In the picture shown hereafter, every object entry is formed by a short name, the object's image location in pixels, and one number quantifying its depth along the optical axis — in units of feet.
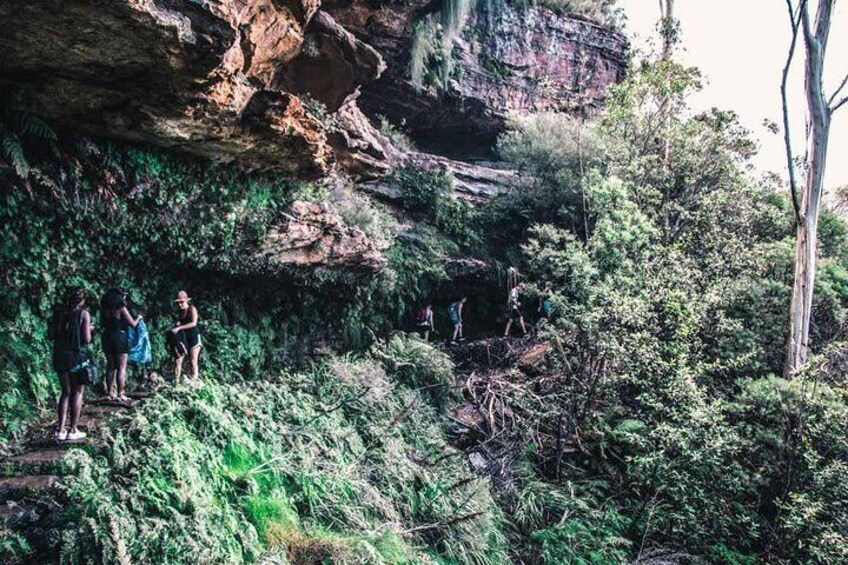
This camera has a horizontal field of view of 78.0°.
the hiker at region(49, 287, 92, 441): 17.78
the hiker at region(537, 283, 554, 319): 40.01
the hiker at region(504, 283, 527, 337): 46.70
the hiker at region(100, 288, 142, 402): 21.39
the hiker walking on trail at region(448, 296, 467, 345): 46.60
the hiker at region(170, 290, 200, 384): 24.53
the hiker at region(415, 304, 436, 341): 44.29
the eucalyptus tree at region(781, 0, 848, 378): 37.70
